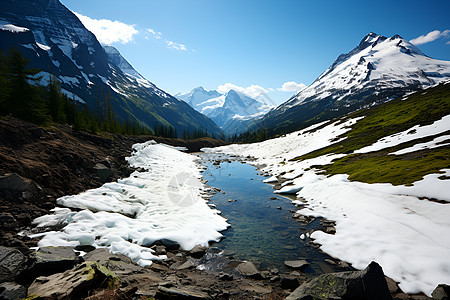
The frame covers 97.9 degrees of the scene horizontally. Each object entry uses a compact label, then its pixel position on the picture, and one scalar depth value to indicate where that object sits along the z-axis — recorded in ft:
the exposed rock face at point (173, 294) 19.97
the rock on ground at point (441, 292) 26.43
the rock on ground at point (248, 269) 34.19
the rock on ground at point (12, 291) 17.75
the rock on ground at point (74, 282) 17.53
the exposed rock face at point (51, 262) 22.36
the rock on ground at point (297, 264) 36.99
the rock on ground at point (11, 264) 20.76
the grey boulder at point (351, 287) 22.30
